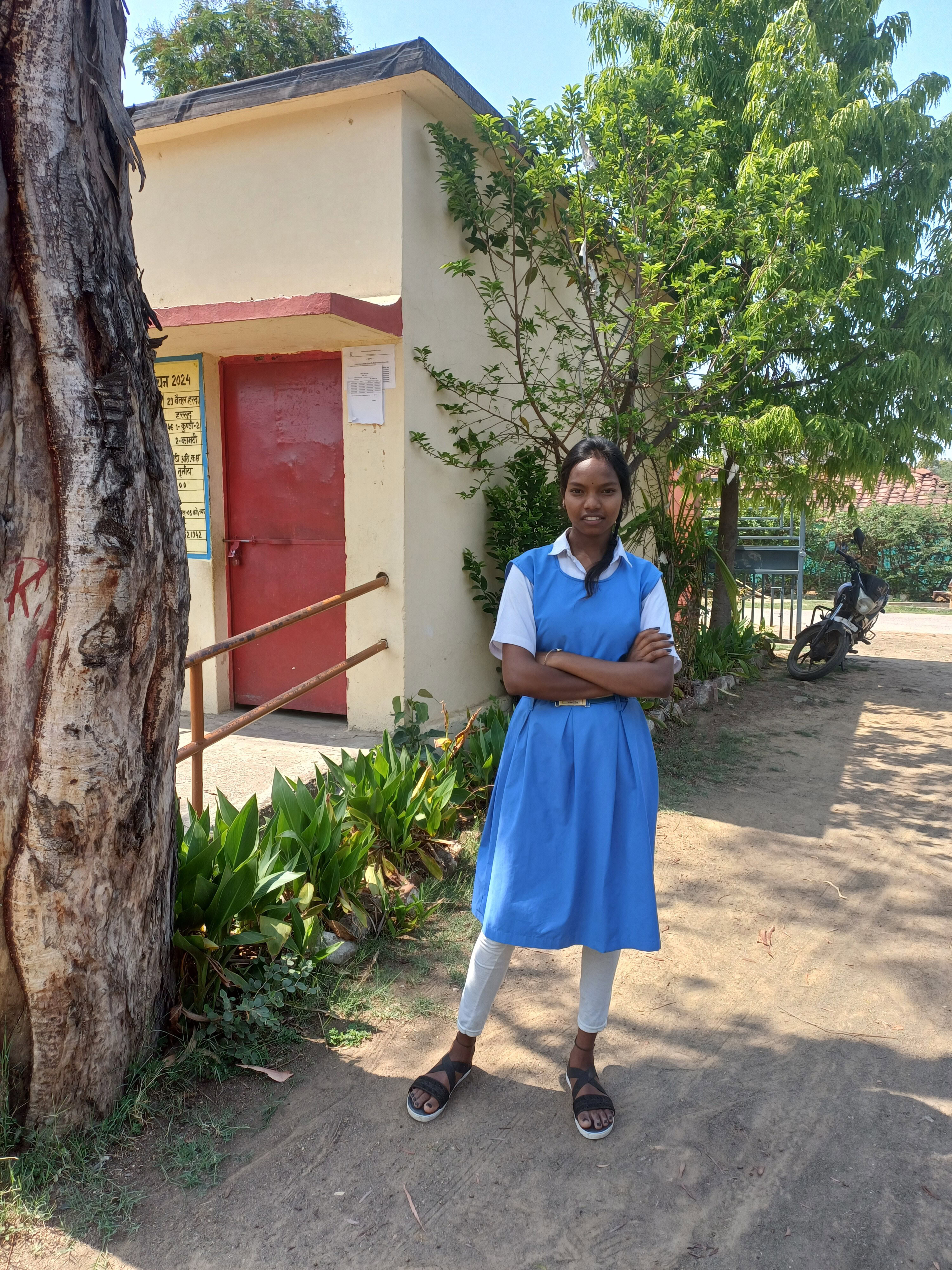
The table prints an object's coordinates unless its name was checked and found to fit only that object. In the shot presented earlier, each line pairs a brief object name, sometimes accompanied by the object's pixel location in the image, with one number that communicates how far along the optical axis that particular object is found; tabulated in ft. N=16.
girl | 7.37
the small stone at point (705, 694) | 23.84
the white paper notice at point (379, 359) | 16.02
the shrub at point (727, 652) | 25.40
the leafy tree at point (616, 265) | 16.98
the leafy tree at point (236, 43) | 51.21
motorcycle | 29.30
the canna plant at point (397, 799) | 12.07
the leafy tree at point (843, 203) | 24.00
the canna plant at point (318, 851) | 10.28
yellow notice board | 17.80
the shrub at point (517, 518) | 18.79
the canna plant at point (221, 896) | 8.57
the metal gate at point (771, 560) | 34.58
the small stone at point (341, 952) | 10.21
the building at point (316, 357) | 15.75
